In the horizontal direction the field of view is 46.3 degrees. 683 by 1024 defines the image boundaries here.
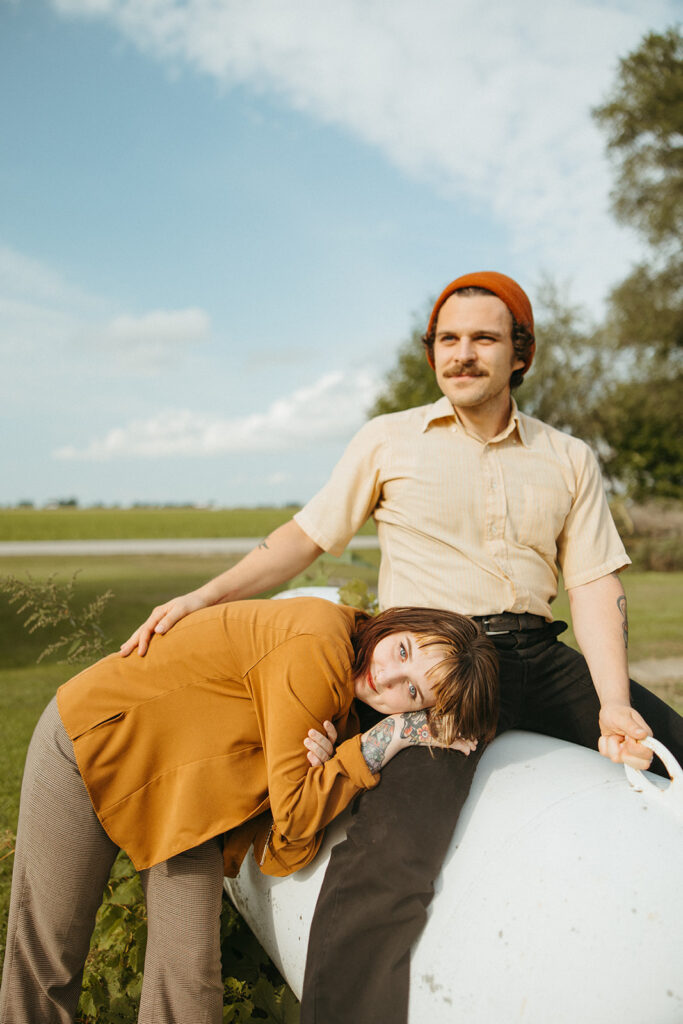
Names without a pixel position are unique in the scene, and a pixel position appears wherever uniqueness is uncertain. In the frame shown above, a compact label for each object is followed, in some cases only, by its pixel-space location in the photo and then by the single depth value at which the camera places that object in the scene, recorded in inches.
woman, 82.0
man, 106.4
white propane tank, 69.3
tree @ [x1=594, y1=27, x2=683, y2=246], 906.1
